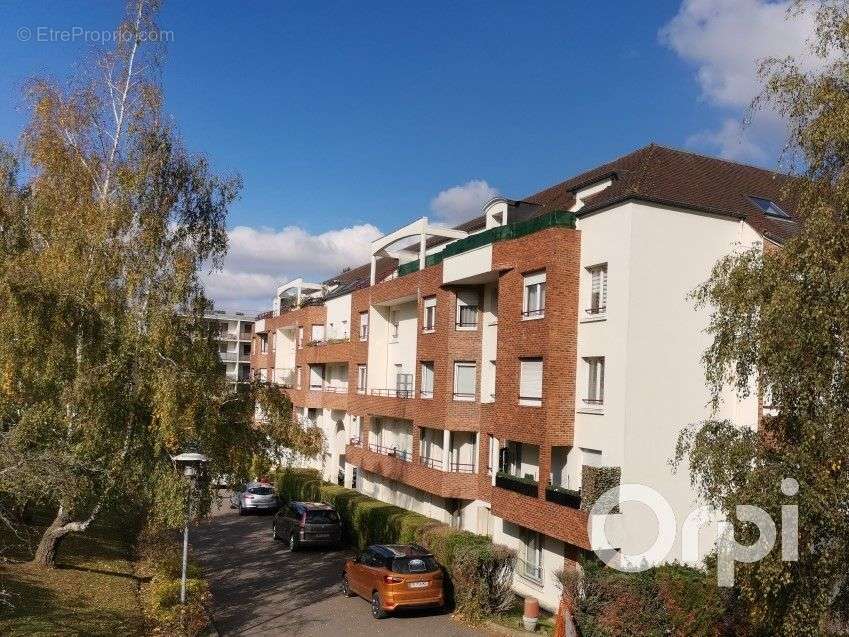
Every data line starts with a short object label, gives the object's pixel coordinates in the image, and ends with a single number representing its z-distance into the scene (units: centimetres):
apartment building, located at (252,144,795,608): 1664
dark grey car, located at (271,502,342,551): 2520
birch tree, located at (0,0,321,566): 1498
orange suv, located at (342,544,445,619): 1708
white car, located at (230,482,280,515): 3400
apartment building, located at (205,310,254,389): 8650
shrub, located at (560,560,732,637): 1323
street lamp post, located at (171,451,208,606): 1484
